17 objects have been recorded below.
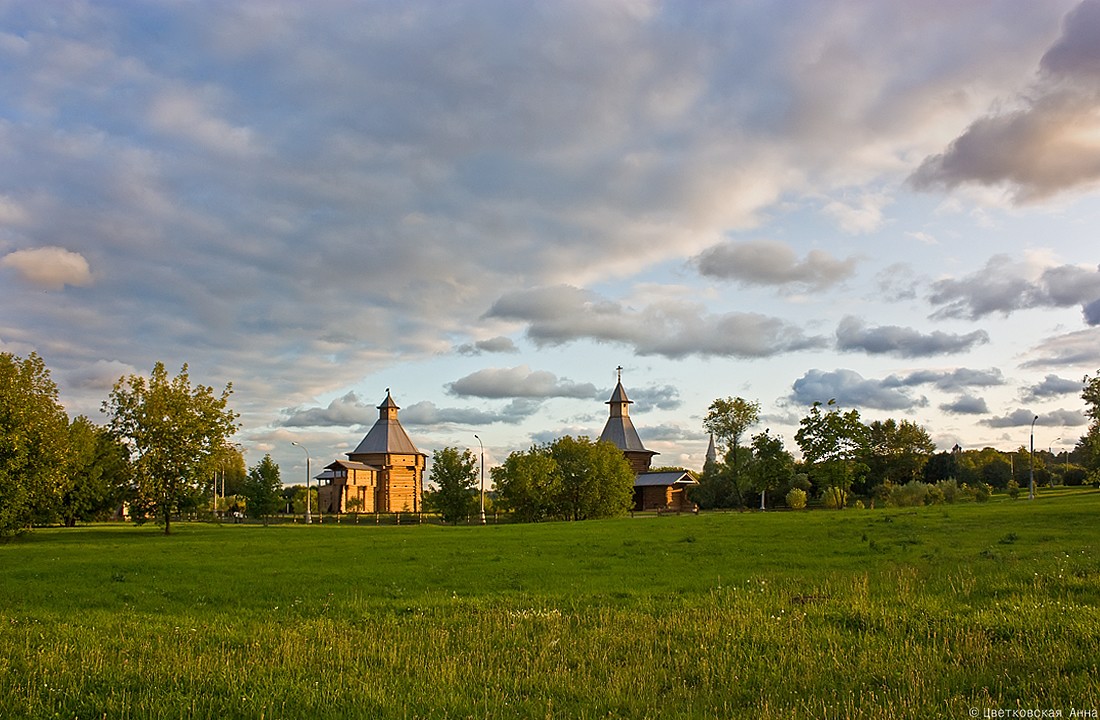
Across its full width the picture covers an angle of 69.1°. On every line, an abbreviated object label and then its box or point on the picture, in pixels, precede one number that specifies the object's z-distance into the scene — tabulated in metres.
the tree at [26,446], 43.28
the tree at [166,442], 53.00
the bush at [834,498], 72.50
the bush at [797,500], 82.50
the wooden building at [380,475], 105.19
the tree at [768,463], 82.62
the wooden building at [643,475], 96.88
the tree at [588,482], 75.56
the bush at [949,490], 70.81
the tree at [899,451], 107.94
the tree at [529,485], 73.31
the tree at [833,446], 69.19
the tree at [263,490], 88.62
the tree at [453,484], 77.50
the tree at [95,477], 53.75
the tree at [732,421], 92.75
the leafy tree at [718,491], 93.11
